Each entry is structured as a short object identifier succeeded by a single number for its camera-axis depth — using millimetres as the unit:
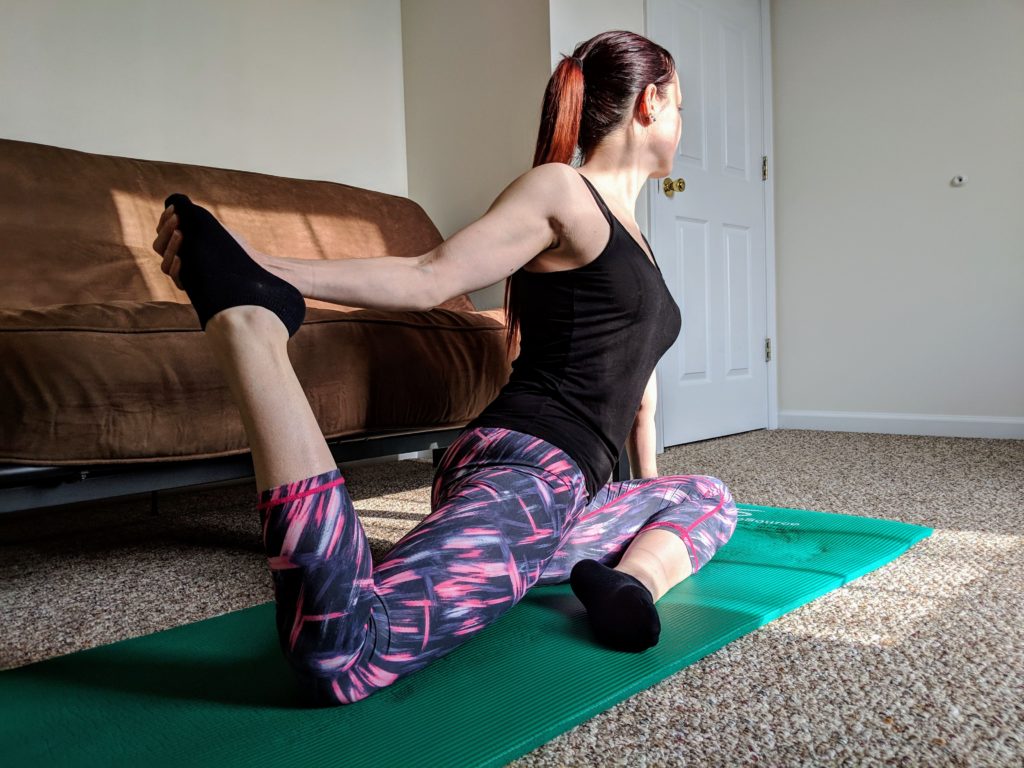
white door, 3057
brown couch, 1200
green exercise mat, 732
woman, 741
